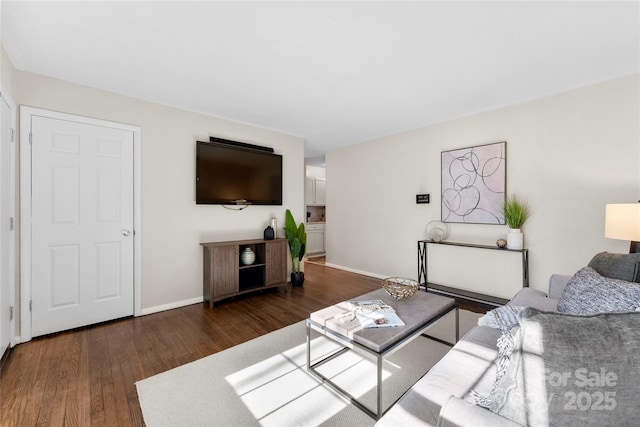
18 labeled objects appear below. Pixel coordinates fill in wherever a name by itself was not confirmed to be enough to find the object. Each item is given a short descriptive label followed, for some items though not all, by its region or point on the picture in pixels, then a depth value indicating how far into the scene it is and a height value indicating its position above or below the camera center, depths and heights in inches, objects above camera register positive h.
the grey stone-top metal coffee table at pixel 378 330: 58.0 -27.6
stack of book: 64.6 -27.0
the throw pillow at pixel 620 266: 60.0 -12.4
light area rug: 58.6 -44.4
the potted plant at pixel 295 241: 159.8 -16.2
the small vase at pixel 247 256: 139.3 -22.2
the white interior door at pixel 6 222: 79.5 -2.7
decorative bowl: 82.0 -23.3
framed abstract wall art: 127.0 +15.7
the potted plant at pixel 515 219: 117.1 -2.1
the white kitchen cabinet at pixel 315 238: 261.7 -24.4
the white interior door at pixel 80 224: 95.3 -3.8
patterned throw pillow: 46.5 -15.4
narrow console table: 116.0 -35.3
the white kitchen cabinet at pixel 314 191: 270.3 +24.1
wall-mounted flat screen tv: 132.0 +21.0
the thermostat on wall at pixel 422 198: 153.9 +9.5
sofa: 26.6 -17.2
